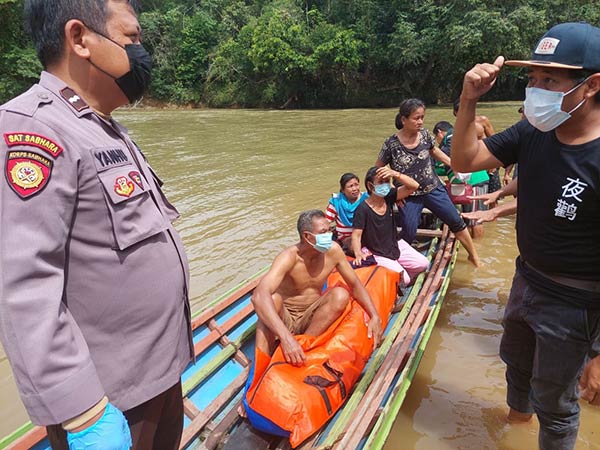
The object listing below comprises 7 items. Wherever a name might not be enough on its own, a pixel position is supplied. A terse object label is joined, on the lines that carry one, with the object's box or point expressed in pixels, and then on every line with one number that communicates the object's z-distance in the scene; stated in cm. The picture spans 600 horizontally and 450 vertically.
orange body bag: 220
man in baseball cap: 156
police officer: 90
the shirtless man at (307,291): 276
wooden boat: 217
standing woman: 415
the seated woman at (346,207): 450
